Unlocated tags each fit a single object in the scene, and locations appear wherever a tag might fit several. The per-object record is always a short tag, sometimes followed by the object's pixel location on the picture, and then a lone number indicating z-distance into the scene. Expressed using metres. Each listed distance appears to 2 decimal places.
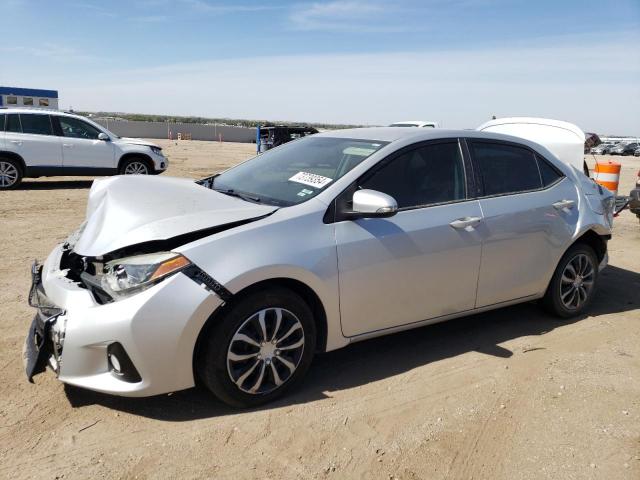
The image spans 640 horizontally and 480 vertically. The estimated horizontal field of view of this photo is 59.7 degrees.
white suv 11.95
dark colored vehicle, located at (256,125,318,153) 22.17
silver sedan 2.96
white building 32.81
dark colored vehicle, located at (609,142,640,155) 52.88
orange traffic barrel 7.93
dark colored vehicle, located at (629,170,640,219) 8.10
